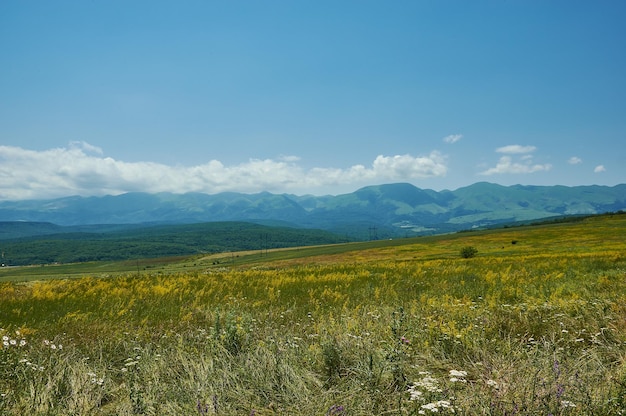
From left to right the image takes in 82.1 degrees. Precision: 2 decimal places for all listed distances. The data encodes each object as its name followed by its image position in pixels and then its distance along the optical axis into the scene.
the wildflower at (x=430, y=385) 4.17
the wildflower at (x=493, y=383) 4.38
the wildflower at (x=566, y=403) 3.87
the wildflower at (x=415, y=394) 3.98
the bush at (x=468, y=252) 55.62
